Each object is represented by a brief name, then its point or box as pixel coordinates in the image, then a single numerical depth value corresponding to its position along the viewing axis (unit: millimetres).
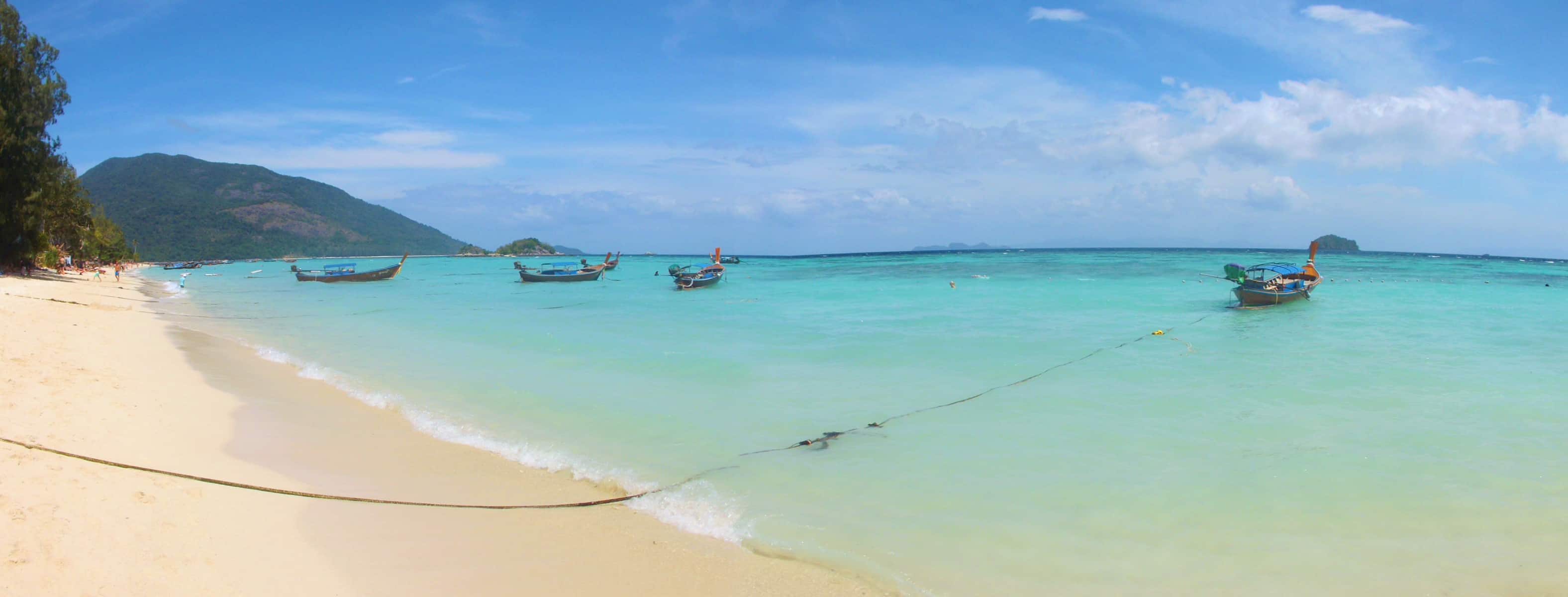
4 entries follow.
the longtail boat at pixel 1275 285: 21453
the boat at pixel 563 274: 40219
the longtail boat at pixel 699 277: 34656
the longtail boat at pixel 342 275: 41250
